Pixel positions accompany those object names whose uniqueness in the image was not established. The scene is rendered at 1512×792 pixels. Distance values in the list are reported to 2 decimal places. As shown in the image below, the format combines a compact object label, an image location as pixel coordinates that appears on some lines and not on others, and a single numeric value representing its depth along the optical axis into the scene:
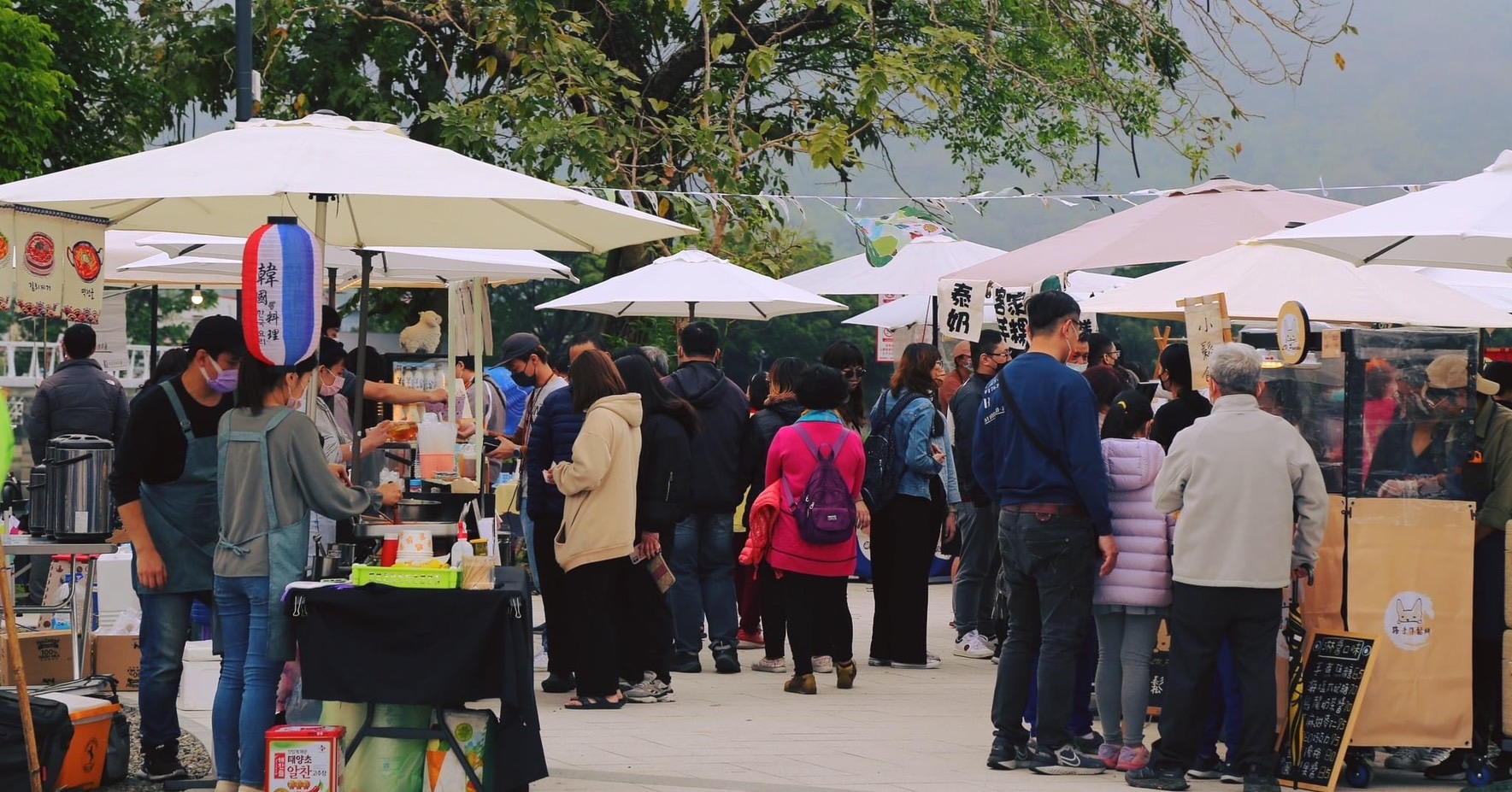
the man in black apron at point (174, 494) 12.08
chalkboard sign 12.54
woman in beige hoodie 15.06
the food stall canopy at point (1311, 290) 16.14
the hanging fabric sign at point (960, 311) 20.59
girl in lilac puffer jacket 12.91
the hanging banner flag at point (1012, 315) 18.11
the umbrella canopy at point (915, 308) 28.37
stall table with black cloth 11.02
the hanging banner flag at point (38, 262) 13.54
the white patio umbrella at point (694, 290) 21.22
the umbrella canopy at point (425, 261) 18.73
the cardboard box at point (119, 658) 16.56
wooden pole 10.68
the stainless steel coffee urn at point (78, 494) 13.10
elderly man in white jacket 12.12
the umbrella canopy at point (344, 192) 11.52
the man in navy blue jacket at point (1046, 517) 12.63
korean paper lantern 11.57
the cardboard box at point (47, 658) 16.00
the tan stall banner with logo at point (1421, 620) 12.83
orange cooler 12.10
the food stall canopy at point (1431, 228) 12.20
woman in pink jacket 16.95
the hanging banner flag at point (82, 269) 14.04
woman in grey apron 11.37
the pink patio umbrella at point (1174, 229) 17.83
